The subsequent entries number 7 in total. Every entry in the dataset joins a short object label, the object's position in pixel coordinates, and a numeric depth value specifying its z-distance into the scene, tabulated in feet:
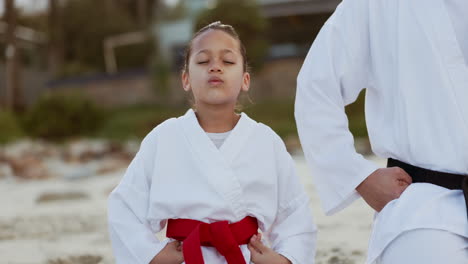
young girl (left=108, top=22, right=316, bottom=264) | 6.75
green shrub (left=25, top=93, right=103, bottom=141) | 48.03
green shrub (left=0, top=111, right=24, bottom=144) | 46.39
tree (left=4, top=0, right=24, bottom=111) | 56.44
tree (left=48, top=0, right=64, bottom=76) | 64.04
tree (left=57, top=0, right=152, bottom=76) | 65.51
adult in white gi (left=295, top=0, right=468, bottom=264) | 5.82
